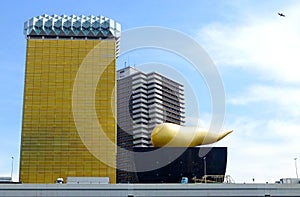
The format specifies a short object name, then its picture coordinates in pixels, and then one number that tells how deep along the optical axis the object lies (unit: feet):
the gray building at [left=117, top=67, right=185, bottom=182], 552.00
